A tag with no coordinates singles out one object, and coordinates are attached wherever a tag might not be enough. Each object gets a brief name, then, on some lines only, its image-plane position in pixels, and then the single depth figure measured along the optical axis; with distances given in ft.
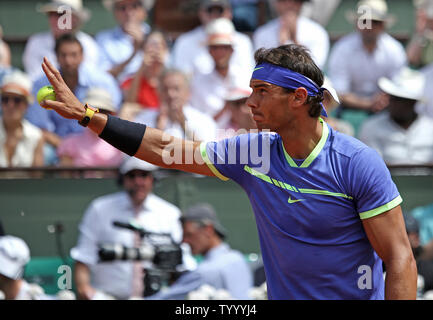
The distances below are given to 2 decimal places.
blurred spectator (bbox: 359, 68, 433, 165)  44.52
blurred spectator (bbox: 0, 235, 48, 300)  36.52
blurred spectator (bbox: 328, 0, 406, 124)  50.96
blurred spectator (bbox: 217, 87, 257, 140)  42.50
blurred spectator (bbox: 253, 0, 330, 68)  51.01
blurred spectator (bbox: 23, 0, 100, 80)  51.29
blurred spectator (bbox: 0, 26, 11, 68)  52.03
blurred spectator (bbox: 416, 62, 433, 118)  48.16
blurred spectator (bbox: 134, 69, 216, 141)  42.86
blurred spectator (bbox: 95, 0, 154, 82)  50.47
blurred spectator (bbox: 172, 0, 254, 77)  49.57
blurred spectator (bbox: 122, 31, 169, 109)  47.09
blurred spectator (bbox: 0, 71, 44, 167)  43.11
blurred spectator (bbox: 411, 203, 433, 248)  40.76
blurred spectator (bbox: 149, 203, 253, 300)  36.47
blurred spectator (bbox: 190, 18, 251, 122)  47.47
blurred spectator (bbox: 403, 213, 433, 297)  37.78
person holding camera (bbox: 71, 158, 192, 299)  37.45
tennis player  21.13
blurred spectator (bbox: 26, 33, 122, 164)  44.93
